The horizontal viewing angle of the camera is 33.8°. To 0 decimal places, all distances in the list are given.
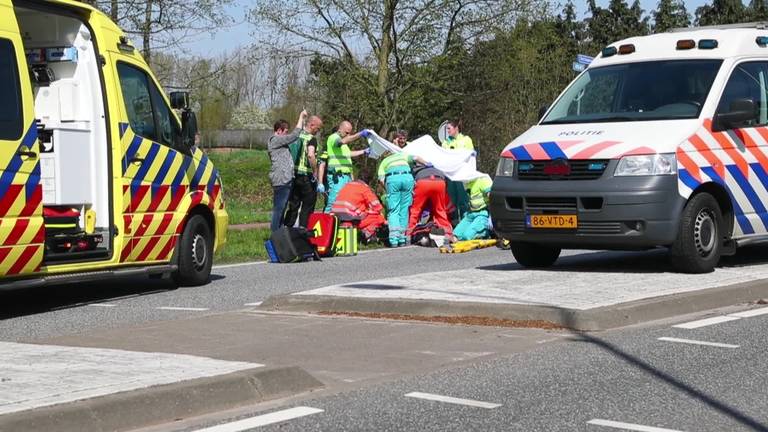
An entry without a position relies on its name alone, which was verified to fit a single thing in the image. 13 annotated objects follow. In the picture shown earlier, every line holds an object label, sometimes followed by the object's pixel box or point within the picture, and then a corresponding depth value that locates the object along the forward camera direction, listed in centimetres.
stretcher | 1772
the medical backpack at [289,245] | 1639
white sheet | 1917
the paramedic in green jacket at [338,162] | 1966
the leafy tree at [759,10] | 5823
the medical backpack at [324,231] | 1725
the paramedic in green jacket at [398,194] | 1886
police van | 1168
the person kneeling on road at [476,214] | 1870
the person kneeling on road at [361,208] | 1855
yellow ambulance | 1087
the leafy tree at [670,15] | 7409
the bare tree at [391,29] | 3428
